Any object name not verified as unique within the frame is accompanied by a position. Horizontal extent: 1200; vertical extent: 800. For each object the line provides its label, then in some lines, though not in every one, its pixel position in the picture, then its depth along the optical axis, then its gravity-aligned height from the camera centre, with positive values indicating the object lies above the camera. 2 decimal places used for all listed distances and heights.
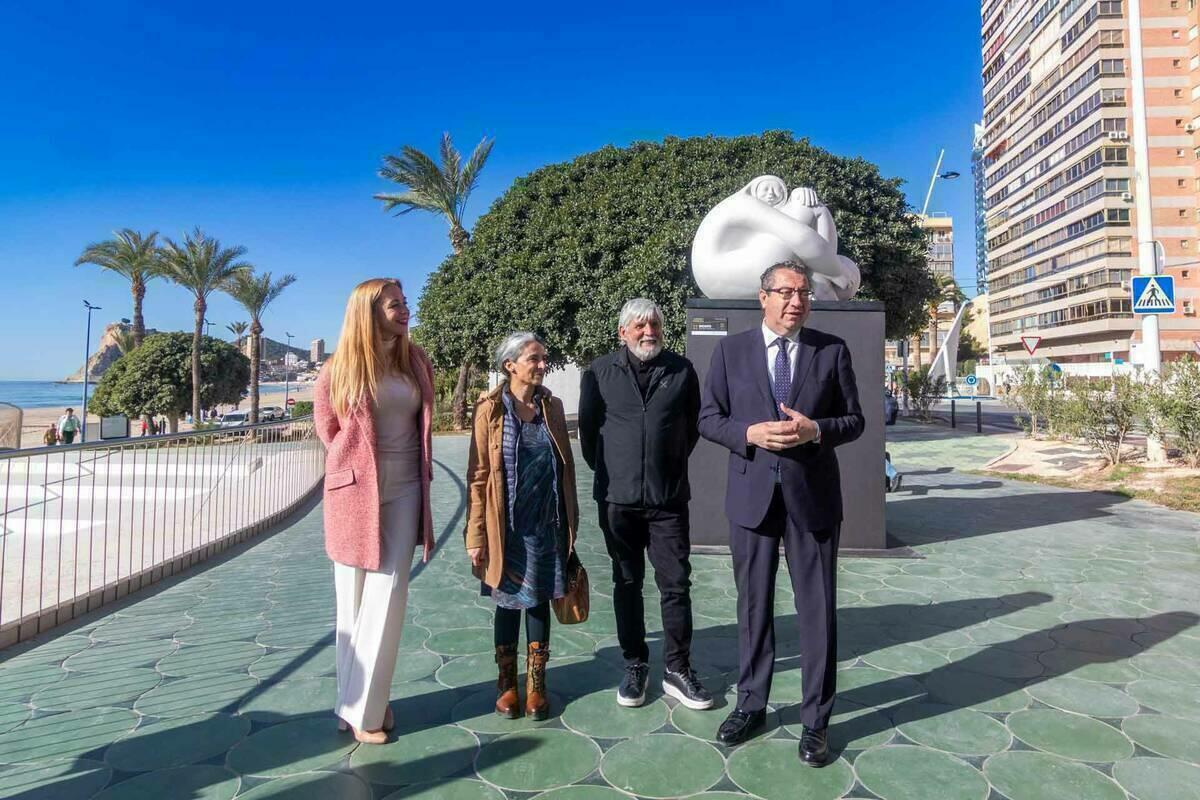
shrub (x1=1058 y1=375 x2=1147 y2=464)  10.41 +0.18
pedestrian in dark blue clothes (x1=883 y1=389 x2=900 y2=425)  21.28 +0.43
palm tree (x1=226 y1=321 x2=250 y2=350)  62.03 +8.83
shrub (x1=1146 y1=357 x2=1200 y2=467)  9.40 +0.24
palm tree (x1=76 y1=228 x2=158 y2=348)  30.72 +7.86
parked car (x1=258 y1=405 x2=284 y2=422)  40.60 +0.47
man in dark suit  2.35 -0.21
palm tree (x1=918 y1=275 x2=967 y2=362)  34.33 +7.21
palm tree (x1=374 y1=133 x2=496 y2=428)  23.97 +9.00
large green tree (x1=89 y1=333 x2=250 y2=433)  30.44 +1.95
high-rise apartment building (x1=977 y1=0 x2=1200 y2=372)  44.75 +20.82
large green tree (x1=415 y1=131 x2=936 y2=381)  15.30 +4.47
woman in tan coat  2.54 -0.35
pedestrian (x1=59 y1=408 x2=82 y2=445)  19.56 -0.25
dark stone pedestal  4.94 +0.44
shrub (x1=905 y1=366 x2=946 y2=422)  23.52 +1.11
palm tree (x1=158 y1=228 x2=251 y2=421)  28.56 +6.79
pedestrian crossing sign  9.20 +1.89
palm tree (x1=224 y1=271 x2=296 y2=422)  30.59 +6.20
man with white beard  2.68 -0.23
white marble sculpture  4.99 +1.43
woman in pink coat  2.39 -0.24
